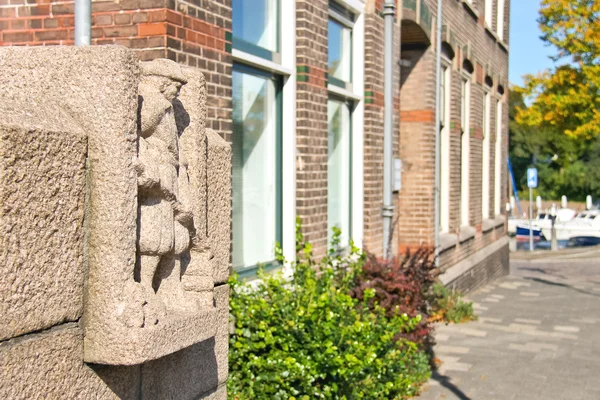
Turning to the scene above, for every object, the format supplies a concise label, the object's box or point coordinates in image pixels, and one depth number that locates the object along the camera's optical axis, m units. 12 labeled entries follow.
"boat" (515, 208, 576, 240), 41.56
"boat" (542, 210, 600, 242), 39.62
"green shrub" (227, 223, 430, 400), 5.30
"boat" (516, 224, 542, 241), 42.47
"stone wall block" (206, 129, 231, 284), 3.53
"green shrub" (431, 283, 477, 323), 11.19
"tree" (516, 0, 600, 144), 19.31
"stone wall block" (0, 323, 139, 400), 2.29
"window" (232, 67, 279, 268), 6.36
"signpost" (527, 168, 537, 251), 27.61
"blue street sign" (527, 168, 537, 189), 27.61
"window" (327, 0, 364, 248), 8.41
